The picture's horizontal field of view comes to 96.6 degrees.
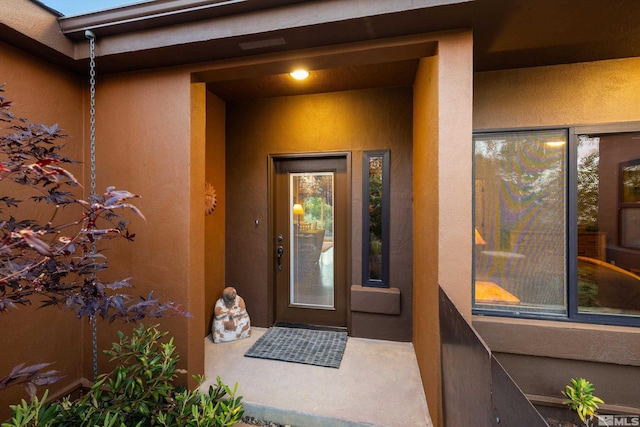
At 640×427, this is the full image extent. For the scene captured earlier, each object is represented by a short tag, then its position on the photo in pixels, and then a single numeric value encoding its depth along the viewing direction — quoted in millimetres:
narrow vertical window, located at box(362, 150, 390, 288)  3355
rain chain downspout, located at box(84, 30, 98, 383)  2297
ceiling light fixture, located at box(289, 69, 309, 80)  2903
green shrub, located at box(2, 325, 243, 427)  1794
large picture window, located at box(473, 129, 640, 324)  2352
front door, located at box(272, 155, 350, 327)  3602
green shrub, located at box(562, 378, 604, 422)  2150
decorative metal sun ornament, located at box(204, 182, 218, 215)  3457
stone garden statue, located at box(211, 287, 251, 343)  3365
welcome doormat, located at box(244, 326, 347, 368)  2908
